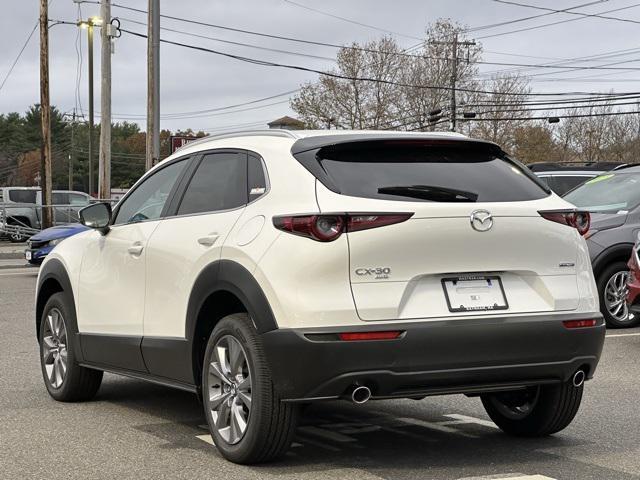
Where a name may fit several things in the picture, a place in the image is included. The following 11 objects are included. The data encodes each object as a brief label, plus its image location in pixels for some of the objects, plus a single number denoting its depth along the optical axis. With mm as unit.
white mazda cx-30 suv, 5004
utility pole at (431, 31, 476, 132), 61656
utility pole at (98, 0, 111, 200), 30672
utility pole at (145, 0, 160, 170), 27953
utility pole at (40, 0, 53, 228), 33156
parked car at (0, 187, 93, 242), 32938
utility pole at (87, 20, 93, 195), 54859
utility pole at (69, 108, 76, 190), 115738
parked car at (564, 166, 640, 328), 11609
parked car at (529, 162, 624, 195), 17266
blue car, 19375
